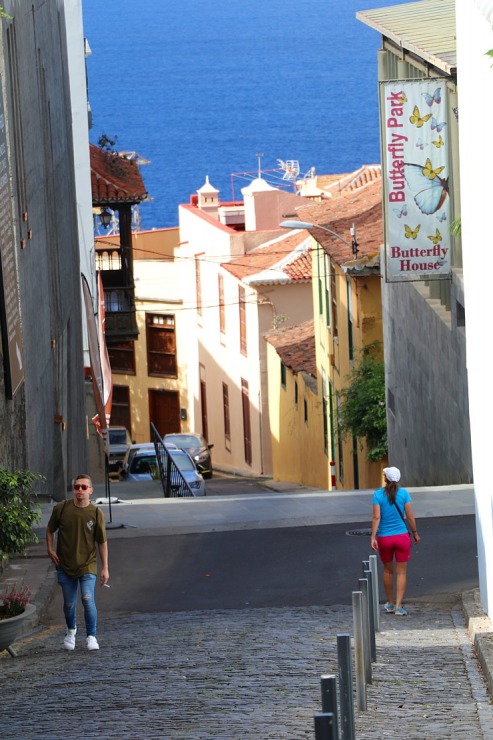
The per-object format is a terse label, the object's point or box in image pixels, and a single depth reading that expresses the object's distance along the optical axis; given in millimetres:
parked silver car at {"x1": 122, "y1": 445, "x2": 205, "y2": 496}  44281
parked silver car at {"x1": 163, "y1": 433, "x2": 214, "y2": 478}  51750
